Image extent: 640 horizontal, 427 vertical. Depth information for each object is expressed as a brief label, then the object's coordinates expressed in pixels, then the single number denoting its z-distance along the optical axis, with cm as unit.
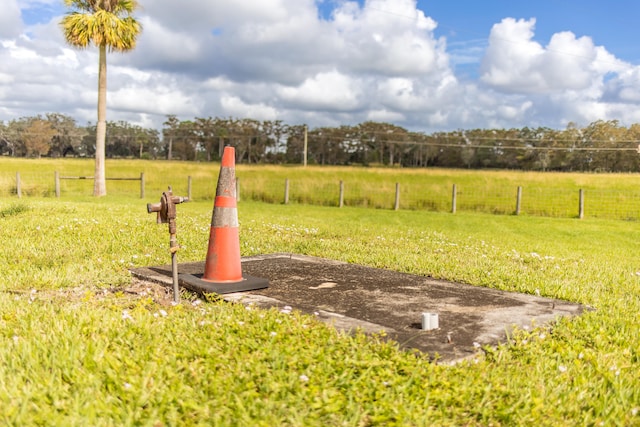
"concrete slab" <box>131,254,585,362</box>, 423
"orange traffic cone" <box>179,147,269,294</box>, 557
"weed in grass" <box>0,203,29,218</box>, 1192
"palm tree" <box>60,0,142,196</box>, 2402
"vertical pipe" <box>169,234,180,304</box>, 489
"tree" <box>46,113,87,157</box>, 10400
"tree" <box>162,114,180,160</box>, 10212
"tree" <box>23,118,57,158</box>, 9506
